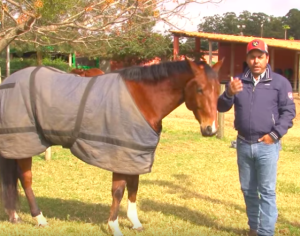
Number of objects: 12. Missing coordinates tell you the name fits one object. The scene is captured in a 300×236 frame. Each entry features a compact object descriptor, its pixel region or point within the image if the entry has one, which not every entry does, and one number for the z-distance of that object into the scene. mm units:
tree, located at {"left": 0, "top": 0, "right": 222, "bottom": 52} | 6066
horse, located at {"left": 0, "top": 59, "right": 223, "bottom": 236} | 3850
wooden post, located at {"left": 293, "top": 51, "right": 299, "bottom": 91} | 22603
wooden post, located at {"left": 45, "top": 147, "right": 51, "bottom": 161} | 7613
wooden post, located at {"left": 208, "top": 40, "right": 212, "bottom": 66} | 23844
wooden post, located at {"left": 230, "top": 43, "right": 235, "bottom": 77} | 26528
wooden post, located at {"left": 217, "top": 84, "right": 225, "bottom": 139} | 10164
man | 3719
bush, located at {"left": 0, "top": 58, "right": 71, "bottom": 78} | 29342
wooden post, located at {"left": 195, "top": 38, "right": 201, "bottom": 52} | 26747
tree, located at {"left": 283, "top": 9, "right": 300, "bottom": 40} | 68500
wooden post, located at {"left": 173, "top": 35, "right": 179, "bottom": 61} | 23422
